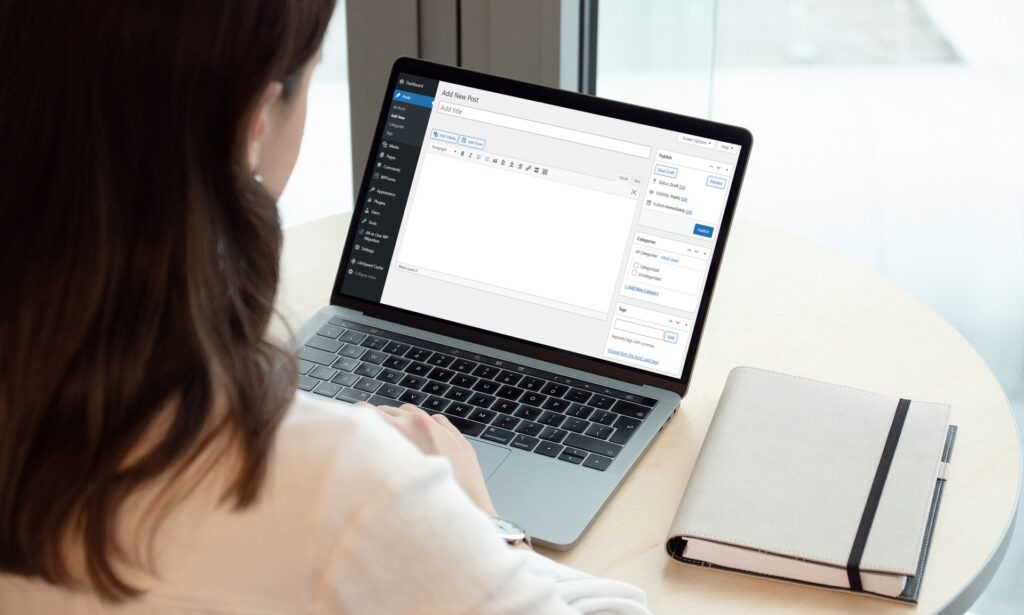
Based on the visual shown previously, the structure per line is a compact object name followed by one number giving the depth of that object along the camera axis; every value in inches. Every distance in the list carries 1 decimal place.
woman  46.2
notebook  54.3
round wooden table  54.9
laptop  60.9
